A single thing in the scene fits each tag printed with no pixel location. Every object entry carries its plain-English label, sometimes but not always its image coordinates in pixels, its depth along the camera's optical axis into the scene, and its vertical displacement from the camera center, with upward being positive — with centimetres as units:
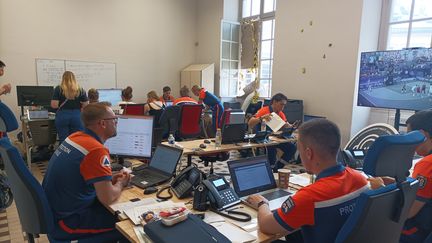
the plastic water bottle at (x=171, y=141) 351 -77
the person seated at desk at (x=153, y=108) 521 -59
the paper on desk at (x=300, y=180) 230 -80
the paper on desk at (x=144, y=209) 161 -76
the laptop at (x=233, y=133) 371 -71
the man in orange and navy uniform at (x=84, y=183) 172 -64
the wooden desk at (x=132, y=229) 145 -78
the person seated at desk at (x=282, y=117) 430 -67
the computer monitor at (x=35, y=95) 539 -44
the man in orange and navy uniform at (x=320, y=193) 130 -50
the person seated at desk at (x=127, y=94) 582 -41
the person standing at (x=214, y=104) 554 -53
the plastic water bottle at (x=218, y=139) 362 -77
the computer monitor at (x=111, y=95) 695 -52
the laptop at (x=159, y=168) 220 -73
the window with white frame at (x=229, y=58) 802 +46
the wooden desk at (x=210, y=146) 333 -84
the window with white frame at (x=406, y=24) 465 +89
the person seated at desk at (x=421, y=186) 171 -61
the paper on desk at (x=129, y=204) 174 -78
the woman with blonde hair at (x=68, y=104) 448 -49
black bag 132 -71
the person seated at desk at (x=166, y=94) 681 -45
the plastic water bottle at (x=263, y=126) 427 -70
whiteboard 641 -1
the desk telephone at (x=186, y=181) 196 -71
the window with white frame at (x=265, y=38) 734 +94
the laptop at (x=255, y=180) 193 -70
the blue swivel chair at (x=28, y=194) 163 -67
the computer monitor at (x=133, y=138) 242 -52
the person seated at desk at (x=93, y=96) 542 -43
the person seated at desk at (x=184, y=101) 550 -49
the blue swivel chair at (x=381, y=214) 112 -52
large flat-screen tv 377 +0
